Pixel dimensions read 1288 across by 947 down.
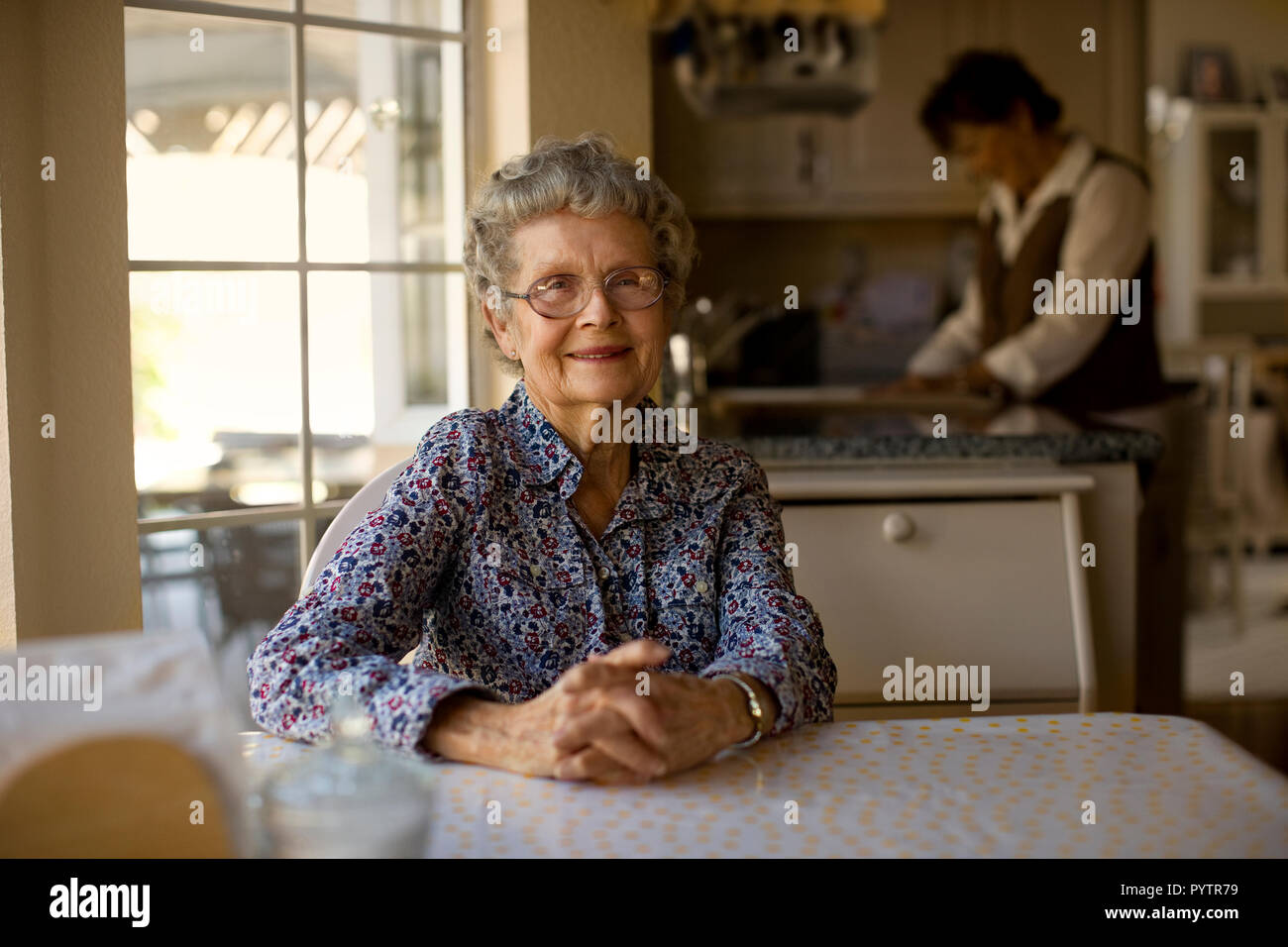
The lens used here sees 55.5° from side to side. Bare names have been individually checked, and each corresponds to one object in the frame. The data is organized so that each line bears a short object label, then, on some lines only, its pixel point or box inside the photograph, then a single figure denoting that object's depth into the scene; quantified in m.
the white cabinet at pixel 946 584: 1.96
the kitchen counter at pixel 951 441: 2.09
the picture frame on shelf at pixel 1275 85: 6.08
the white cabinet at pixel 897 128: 5.23
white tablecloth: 0.82
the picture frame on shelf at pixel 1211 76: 6.26
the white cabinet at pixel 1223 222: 6.09
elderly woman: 1.20
